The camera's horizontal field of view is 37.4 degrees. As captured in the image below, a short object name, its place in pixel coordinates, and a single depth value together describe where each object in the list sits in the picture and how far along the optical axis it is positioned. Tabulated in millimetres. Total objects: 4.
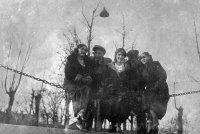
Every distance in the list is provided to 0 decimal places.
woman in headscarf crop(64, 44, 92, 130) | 4629
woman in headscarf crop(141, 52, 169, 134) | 5137
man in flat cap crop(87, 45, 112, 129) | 4877
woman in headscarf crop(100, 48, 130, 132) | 5074
